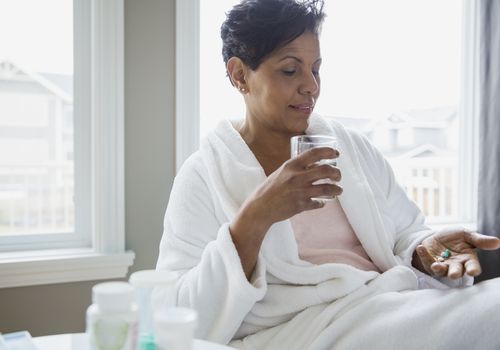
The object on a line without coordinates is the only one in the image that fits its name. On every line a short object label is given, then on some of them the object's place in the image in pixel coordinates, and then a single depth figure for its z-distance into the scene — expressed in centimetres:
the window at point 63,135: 174
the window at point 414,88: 247
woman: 104
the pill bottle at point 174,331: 64
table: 83
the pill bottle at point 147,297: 67
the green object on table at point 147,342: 67
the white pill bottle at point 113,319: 61
